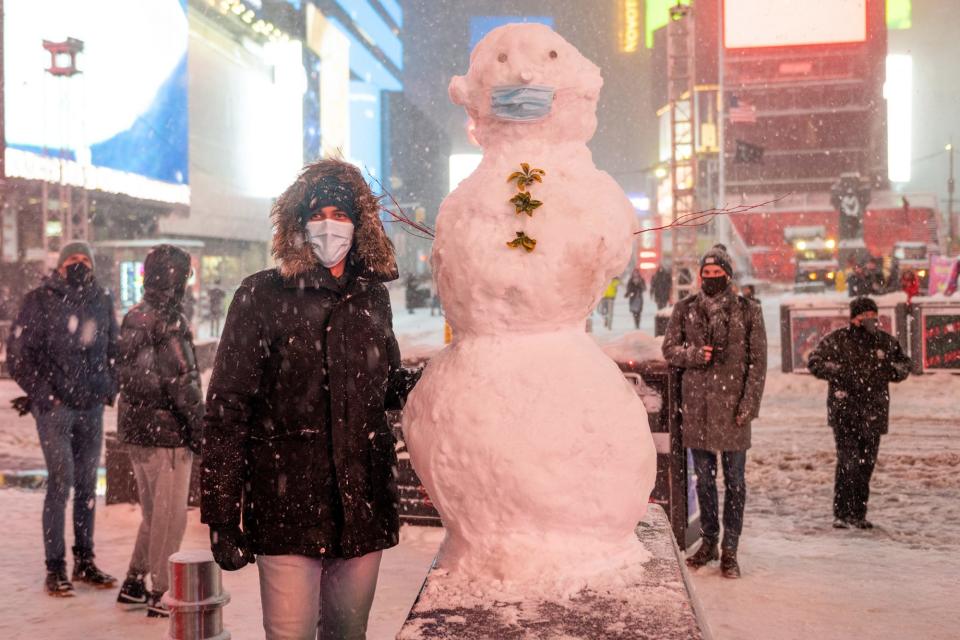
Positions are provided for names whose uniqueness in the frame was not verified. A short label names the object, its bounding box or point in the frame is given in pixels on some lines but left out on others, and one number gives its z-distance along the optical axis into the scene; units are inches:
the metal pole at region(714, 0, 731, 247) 1646.2
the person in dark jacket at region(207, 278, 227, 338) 912.0
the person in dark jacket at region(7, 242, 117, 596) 186.4
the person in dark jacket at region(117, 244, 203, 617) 172.1
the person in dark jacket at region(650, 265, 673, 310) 900.0
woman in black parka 99.7
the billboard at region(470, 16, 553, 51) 2797.0
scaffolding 685.8
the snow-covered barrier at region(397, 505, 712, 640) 90.7
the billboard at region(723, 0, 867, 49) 1987.0
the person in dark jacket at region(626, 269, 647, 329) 899.4
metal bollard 133.3
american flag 1456.7
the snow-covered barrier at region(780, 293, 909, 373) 514.9
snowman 102.9
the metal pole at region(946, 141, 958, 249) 2042.6
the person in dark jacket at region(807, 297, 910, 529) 237.1
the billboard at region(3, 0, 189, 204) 873.5
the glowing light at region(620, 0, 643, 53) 3949.3
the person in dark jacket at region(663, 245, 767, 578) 203.5
